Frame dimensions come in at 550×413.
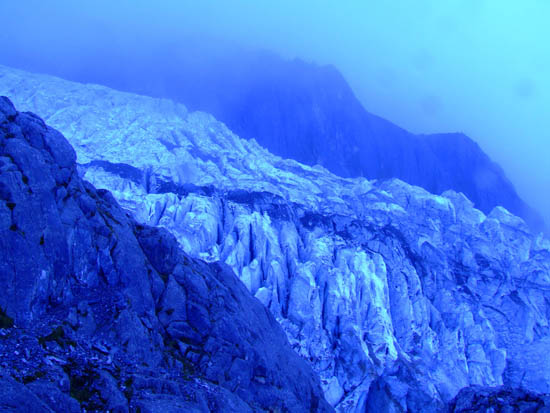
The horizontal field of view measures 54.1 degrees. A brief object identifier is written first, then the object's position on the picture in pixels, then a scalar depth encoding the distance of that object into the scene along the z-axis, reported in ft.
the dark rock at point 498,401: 108.35
